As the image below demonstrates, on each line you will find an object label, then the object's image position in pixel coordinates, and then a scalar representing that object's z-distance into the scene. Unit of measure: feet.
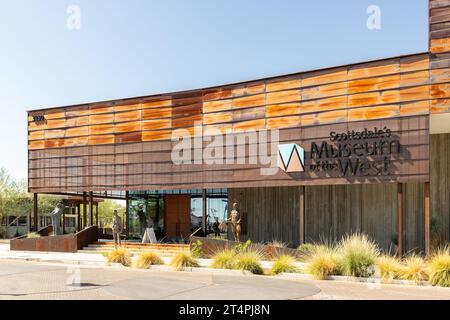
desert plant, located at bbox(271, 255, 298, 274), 52.19
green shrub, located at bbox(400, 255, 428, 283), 45.52
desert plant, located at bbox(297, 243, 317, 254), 62.89
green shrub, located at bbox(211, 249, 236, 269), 54.49
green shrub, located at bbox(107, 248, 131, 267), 62.26
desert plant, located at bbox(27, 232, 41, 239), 89.20
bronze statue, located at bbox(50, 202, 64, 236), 88.99
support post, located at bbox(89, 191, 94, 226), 89.76
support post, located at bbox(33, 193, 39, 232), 93.94
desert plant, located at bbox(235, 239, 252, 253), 61.27
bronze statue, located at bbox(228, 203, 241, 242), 71.41
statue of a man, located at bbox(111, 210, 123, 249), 77.97
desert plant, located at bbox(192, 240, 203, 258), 69.00
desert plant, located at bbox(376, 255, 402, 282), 46.39
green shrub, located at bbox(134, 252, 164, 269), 58.75
